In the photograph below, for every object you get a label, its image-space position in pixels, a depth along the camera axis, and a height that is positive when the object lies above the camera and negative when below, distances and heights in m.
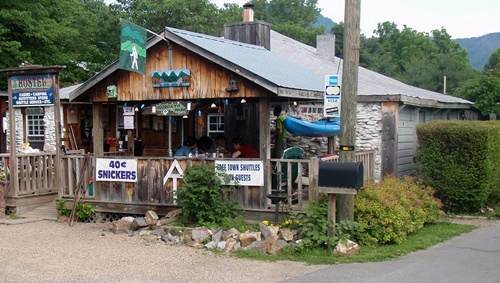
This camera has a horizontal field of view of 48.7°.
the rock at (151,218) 11.17 -2.07
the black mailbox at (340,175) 8.97 -0.96
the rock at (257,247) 9.52 -2.27
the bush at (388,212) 9.71 -1.74
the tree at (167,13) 30.05 +5.76
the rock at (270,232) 9.63 -2.05
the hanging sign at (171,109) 11.77 +0.16
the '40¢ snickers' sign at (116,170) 12.26 -1.20
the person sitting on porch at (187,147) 12.86 -0.72
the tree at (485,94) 21.92 +0.89
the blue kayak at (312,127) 13.05 -0.26
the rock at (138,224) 11.23 -2.19
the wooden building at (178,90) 11.13 +0.56
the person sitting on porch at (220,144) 13.82 -0.69
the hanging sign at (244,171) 11.10 -1.12
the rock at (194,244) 9.96 -2.33
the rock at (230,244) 9.75 -2.27
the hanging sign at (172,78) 11.81 +0.84
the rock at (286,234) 9.62 -2.07
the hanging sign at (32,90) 12.93 +0.63
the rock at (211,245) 9.84 -2.30
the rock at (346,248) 9.01 -2.16
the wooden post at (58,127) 12.80 -0.25
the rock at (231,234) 10.02 -2.14
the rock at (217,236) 10.02 -2.18
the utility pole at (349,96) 9.48 +0.35
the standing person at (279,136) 13.33 -0.48
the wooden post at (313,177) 10.08 -1.11
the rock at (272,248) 9.37 -2.24
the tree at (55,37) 24.33 +3.95
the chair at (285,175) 11.10 -1.22
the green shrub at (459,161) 12.37 -1.01
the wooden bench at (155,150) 16.97 -1.06
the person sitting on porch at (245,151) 12.59 -0.79
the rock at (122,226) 11.30 -2.25
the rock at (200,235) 10.14 -2.19
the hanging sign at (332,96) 10.02 +0.37
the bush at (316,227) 9.25 -1.91
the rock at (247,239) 9.75 -2.16
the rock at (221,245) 9.82 -2.30
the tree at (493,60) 52.79 +5.46
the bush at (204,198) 10.75 -1.60
